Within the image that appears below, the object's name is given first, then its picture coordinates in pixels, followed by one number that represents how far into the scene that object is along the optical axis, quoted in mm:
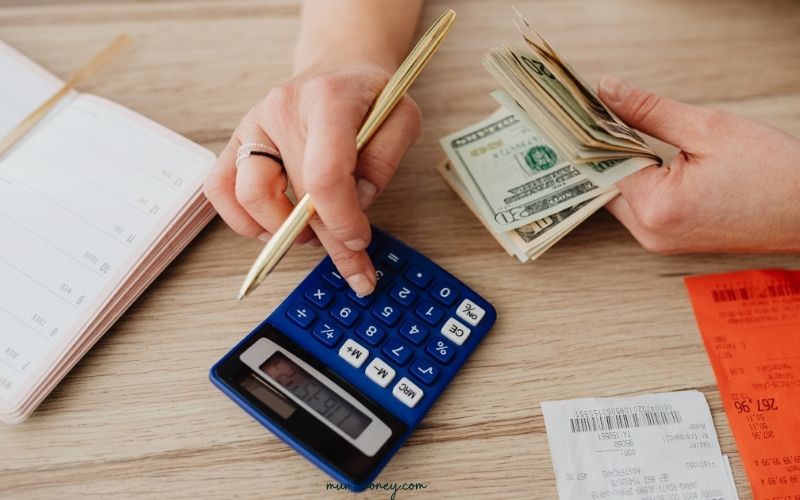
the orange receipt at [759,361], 576
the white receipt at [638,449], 558
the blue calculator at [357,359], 552
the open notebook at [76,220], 594
